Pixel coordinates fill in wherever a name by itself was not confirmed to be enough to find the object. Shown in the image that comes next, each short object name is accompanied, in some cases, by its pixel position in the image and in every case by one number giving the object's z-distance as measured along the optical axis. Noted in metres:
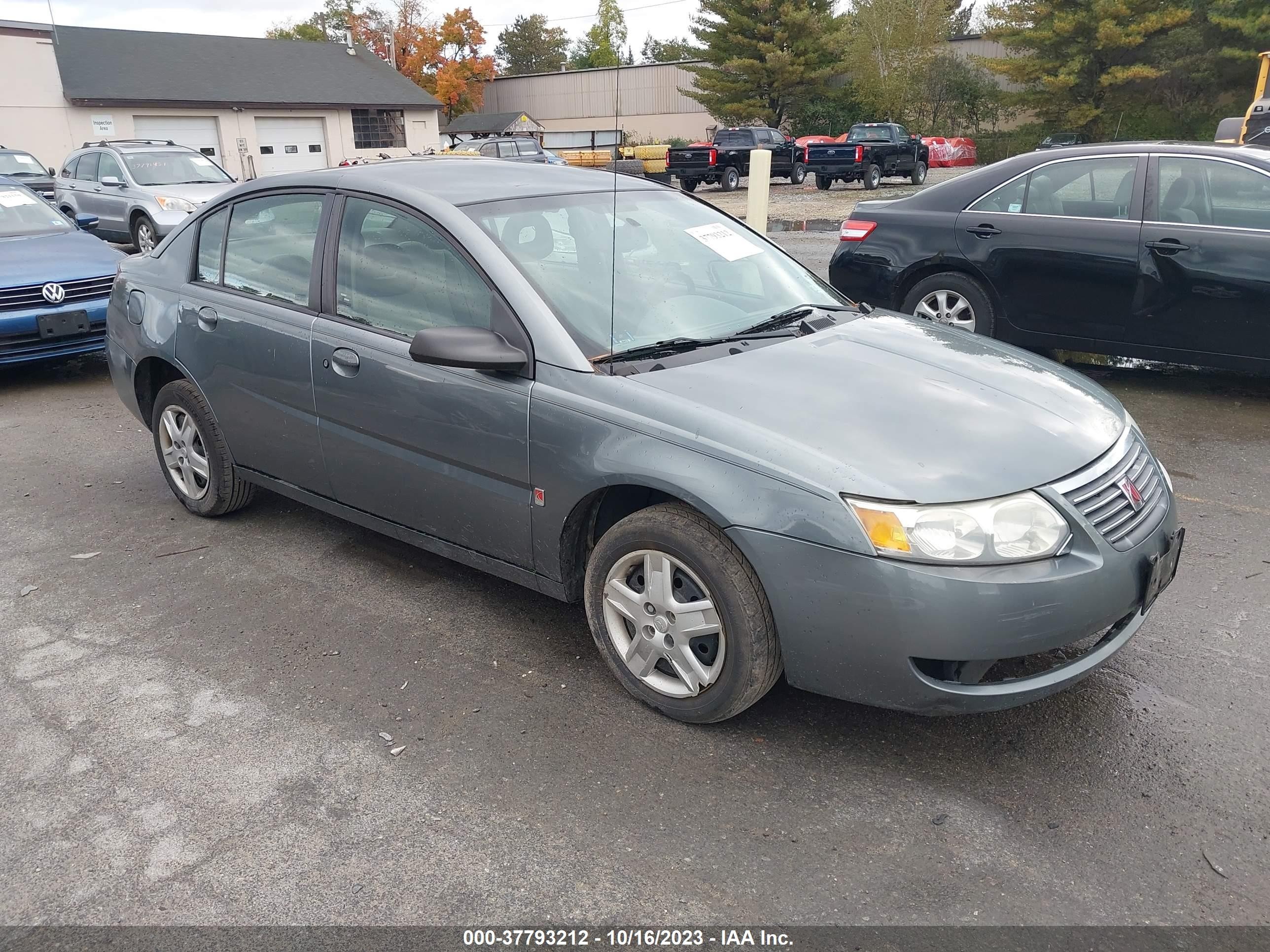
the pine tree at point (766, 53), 45.00
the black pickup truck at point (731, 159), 28.81
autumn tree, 66.25
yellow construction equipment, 14.16
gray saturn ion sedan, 2.75
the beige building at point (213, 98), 34.62
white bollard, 12.05
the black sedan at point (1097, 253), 6.12
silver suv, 14.61
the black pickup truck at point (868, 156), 27.19
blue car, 7.55
